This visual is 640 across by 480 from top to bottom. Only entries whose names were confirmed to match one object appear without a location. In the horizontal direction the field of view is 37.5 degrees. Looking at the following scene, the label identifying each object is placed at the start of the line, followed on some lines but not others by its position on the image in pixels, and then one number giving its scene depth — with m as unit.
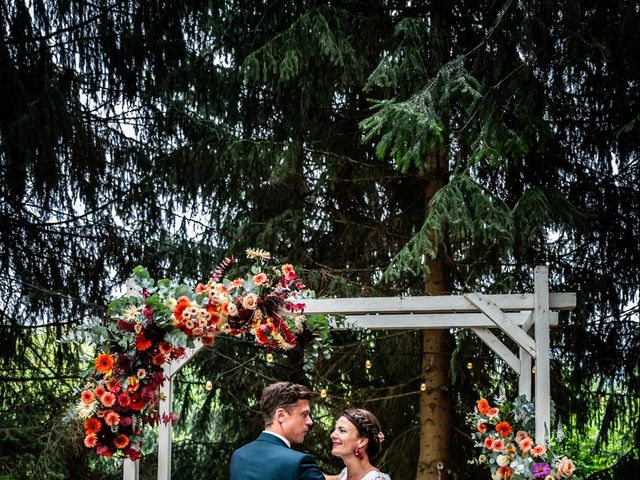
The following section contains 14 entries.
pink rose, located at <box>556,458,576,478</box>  5.12
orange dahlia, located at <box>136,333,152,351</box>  4.82
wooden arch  5.46
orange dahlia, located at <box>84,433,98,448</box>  4.86
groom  3.71
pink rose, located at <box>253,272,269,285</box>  4.80
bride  5.12
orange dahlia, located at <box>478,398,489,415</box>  5.49
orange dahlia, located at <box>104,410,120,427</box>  4.85
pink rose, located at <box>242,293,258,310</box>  4.75
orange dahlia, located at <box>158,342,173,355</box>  4.87
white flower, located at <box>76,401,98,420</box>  4.77
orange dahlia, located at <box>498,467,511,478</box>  5.41
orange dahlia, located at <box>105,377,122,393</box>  4.86
